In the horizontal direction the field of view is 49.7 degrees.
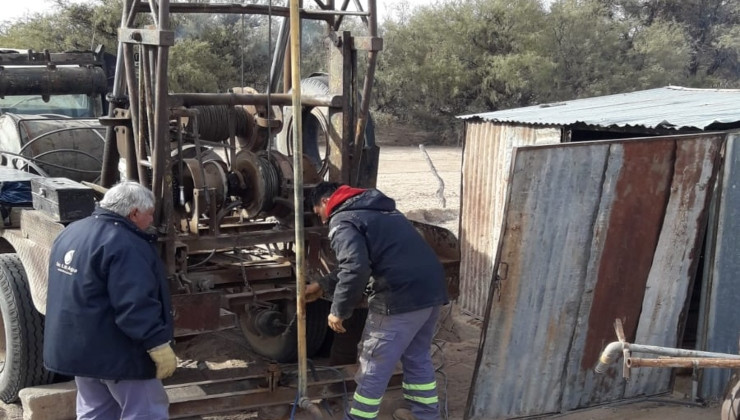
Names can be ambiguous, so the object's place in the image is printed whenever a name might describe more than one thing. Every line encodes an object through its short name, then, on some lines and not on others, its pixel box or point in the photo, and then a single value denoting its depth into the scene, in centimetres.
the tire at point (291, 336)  610
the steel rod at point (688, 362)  358
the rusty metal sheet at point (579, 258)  493
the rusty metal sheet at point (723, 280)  533
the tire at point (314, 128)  570
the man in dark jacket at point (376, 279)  445
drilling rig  465
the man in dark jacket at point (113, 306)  352
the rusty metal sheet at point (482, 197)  845
